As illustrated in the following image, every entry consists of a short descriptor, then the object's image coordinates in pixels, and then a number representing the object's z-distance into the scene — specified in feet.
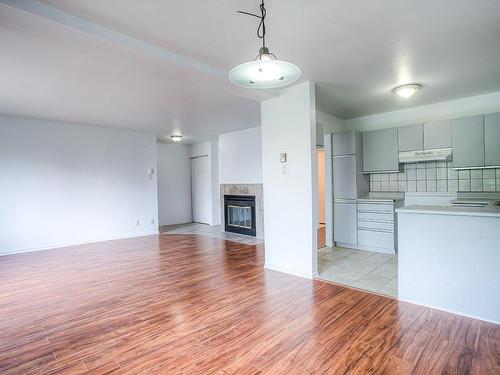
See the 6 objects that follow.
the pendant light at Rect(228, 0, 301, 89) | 5.35
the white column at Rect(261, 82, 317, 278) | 11.80
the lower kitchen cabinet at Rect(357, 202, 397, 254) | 15.46
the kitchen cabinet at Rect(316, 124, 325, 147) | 15.29
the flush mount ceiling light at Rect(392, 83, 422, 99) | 12.25
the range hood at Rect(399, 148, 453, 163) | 14.53
